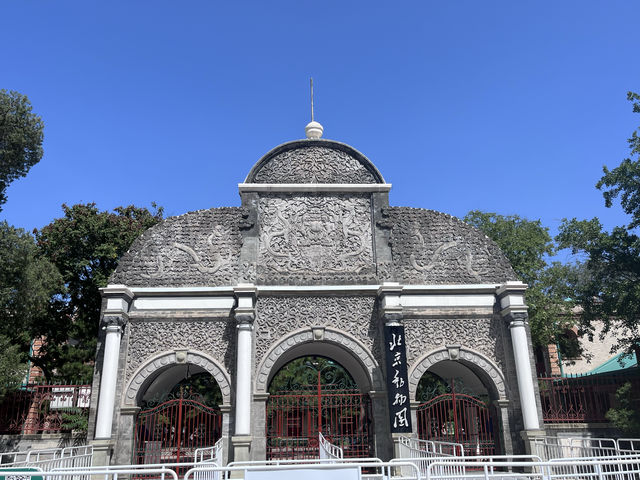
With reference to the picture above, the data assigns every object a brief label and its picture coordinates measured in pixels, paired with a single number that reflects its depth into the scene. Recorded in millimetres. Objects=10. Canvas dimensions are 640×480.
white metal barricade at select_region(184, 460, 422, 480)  4754
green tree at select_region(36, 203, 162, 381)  17188
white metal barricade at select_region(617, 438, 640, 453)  12020
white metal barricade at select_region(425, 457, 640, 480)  5371
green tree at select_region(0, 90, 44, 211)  11766
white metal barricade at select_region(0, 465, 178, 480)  4719
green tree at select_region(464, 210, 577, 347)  17906
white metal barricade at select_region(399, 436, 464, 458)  9214
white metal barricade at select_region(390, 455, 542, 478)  5546
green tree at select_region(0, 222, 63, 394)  11680
